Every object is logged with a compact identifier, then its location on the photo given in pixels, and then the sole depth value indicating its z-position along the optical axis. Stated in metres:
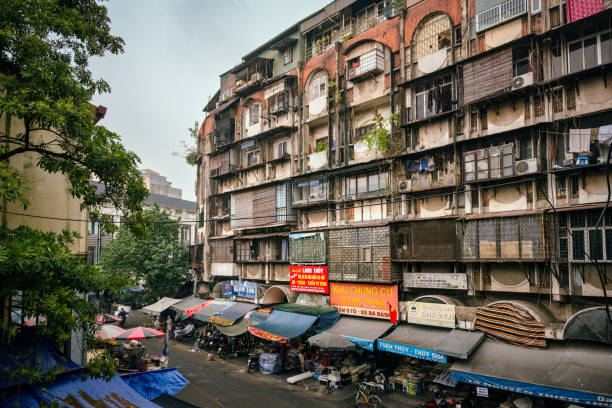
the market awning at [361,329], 17.08
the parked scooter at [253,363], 20.41
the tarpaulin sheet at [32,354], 7.09
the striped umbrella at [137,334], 18.51
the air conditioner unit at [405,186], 18.61
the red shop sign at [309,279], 21.30
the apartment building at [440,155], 13.63
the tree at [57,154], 5.68
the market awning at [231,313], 23.73
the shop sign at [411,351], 14.70
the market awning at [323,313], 19.62
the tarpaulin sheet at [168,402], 9.74
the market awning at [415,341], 15.08
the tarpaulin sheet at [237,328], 22.17
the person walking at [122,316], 30.49
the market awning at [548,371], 11.04
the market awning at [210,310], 26.12
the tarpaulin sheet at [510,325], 13.52
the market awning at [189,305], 27.98
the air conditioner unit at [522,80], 14.68
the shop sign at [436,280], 16.11
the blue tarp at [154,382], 10.45
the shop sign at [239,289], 25.94
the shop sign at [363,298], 18.34
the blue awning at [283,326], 18.89
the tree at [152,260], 31.70
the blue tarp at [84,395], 6.80
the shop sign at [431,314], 15.96
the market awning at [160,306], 29.42
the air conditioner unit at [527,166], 14.42
